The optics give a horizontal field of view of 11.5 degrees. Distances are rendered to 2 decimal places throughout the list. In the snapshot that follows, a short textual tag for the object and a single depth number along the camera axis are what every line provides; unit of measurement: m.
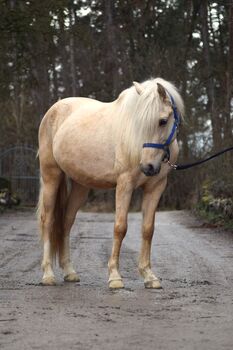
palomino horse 10.56
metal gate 42.27
